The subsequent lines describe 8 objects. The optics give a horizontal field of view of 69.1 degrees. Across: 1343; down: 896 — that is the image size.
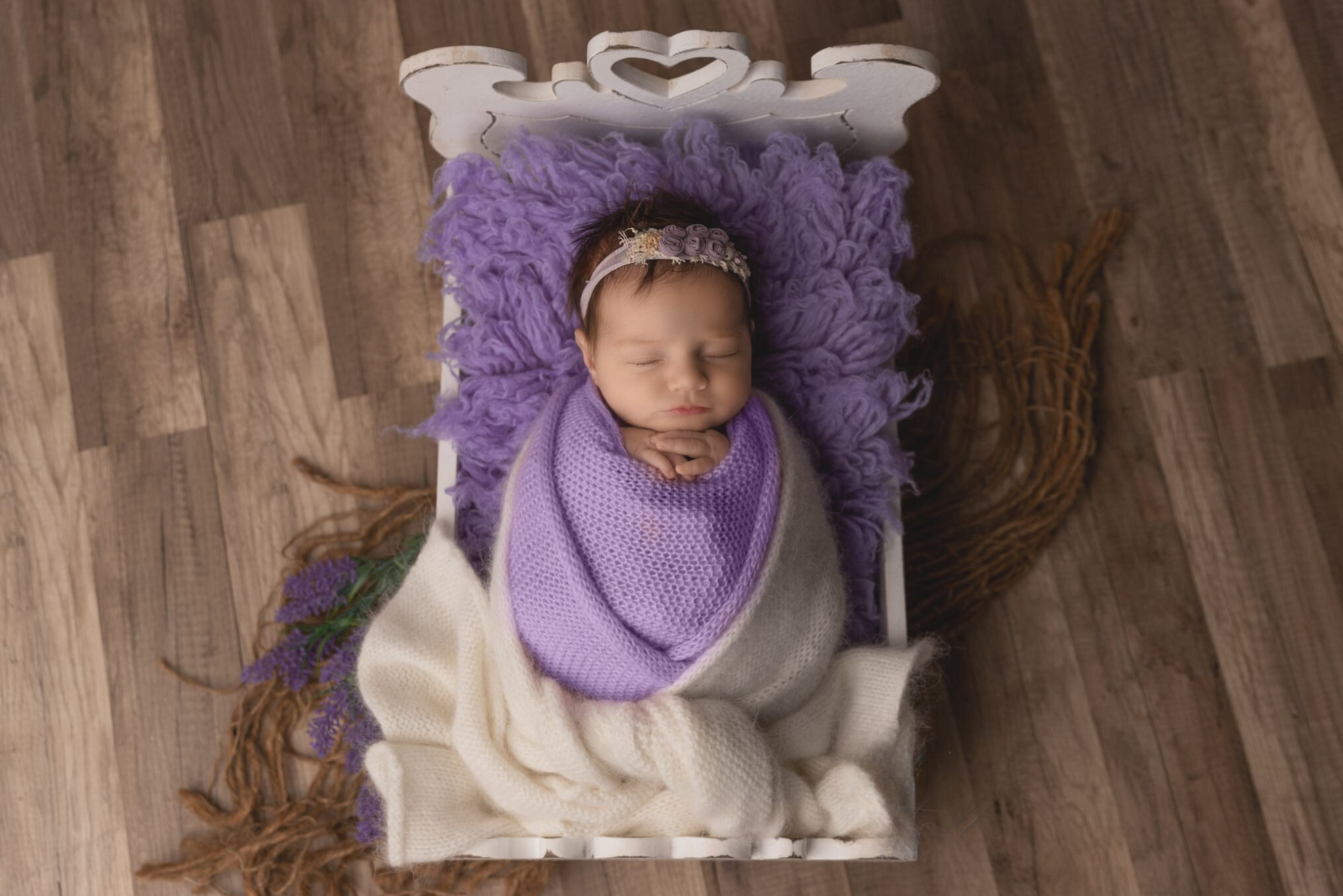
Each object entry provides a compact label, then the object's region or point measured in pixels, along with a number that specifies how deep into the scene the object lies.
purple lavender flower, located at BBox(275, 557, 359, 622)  1.33
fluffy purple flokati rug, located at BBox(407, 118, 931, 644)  1.22
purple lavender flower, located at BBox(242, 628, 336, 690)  1.32
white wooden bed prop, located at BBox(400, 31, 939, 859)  1.03
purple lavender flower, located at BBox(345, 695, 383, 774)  1.23
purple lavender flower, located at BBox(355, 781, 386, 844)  1.22
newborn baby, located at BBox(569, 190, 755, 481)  1.08
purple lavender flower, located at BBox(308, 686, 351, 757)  1.27
